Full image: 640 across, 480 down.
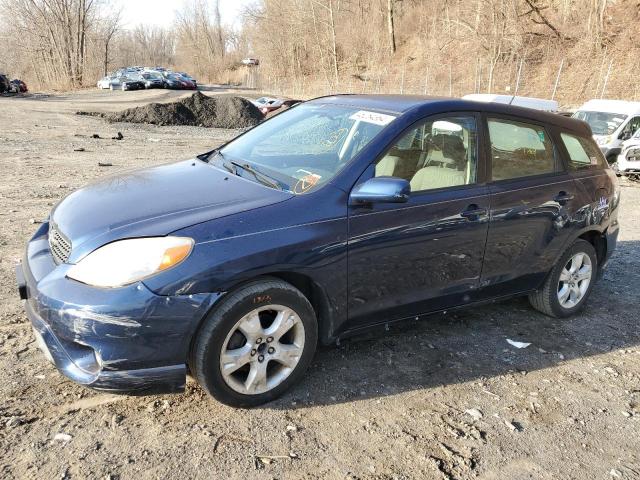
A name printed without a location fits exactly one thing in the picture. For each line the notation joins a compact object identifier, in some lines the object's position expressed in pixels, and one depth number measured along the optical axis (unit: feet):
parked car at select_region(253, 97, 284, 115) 96.70
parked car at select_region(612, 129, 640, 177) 41.60
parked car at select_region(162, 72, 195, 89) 155.35
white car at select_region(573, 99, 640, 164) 45.28
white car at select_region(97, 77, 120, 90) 155.12
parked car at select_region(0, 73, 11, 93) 119.34
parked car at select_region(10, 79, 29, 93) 130.60
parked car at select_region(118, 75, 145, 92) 147.84
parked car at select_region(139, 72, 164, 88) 152.87
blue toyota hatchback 8.98
